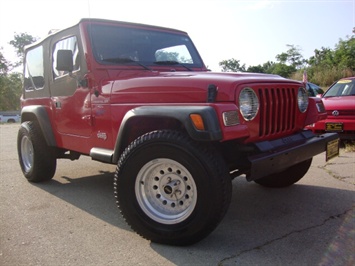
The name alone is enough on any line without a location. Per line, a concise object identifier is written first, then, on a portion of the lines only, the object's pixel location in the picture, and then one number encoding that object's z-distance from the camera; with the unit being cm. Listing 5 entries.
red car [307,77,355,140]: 662
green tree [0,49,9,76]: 6270
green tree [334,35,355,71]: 2823
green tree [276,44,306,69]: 4578
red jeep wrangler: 267
